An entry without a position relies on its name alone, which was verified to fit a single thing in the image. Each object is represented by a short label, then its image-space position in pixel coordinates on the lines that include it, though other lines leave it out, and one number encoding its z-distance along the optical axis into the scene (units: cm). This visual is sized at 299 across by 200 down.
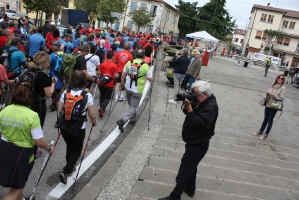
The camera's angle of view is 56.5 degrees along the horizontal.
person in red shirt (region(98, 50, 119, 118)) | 707
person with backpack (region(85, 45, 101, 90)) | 744
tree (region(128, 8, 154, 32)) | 4197
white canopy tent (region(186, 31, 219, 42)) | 2630
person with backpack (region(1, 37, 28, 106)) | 591
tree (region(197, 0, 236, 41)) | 5834
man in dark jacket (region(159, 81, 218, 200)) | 352
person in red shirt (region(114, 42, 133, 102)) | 845
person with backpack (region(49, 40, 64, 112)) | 666
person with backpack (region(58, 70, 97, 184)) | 385
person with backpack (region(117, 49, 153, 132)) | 645
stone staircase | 452
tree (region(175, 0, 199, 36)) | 6531
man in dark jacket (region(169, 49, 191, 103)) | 986
